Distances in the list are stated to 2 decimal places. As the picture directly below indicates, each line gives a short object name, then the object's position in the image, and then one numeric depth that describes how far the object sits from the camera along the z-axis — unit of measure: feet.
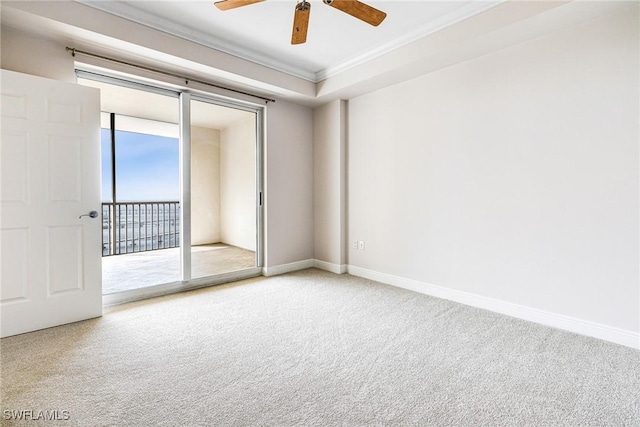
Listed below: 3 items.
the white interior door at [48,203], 8.04
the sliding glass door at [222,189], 12.66
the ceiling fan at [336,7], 6.98
